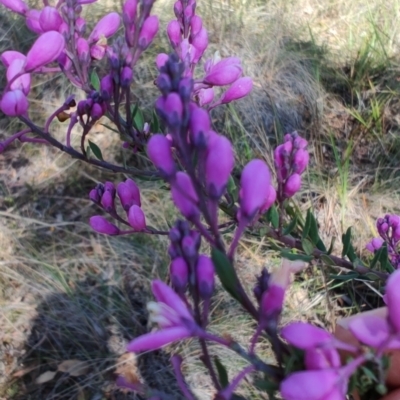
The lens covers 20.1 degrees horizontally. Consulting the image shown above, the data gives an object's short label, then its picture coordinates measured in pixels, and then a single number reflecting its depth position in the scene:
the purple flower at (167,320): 0.15
